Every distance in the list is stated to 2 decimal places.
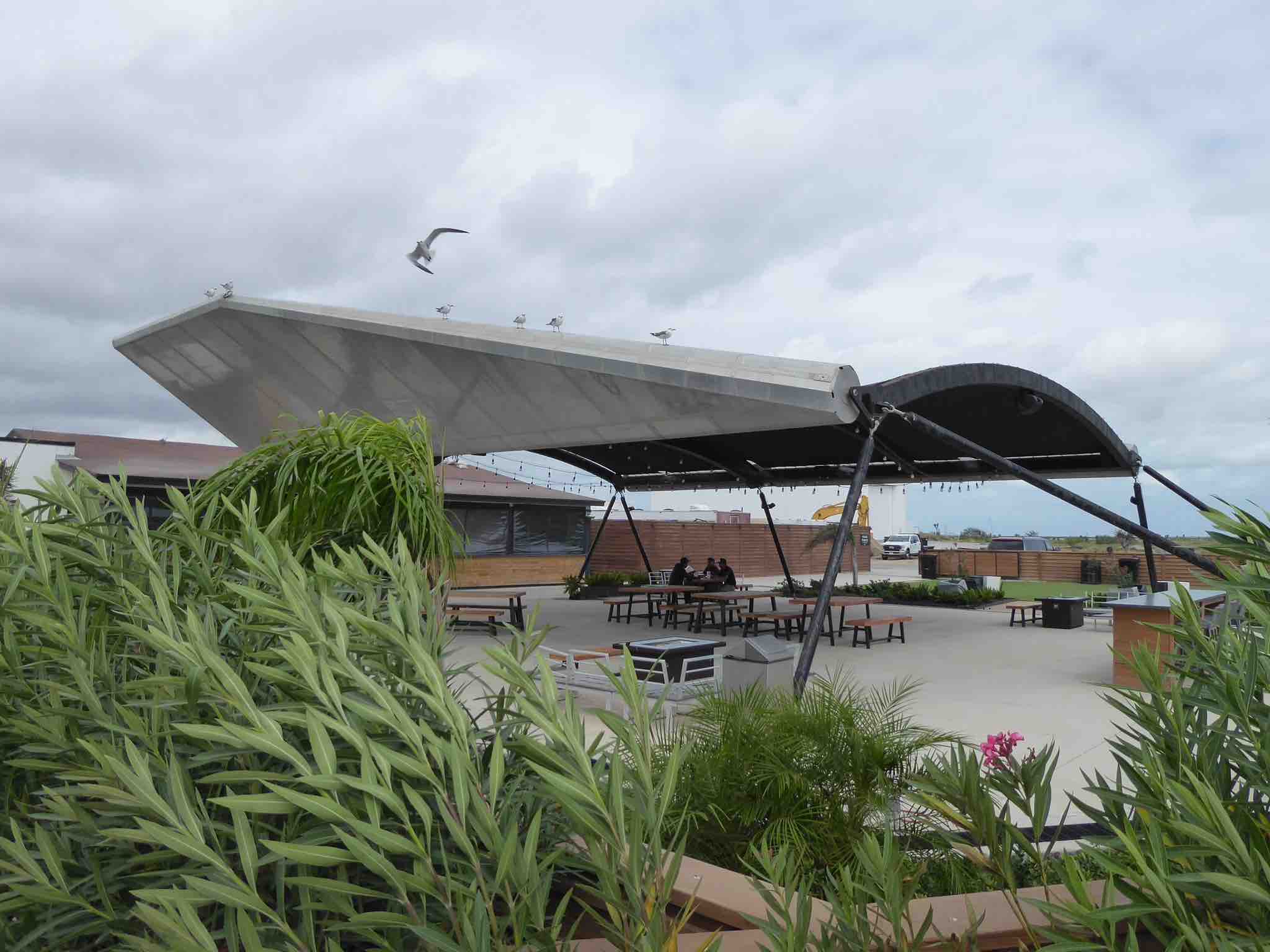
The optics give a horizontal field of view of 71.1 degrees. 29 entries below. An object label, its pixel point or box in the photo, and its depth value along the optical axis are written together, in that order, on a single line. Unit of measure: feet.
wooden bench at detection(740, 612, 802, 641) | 46.55
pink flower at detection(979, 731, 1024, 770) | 11.62
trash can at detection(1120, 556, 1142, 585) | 92.12
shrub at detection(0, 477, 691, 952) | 4.51
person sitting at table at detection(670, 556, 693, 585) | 65.46
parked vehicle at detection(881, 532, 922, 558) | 176.04
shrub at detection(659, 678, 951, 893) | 11.76
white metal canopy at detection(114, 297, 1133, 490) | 30.68
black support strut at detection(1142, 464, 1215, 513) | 43.60
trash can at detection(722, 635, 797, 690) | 24.71
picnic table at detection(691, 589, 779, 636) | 52.01
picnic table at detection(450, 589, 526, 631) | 46.39
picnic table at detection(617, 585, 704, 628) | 56.90
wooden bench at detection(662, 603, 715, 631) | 54.01
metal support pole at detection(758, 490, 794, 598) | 65.21
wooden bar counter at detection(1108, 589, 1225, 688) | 31.60
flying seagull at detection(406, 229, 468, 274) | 40.11
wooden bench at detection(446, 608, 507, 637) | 50.80
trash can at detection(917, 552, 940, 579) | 111.24
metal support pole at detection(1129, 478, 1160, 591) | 46.96
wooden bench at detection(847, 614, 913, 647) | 44.19
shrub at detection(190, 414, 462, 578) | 12.92
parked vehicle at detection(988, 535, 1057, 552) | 121.08
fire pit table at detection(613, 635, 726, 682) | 27.96
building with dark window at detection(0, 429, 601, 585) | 72.90
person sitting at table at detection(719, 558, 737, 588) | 62.13
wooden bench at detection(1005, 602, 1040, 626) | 58.49
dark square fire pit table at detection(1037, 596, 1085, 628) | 56.03
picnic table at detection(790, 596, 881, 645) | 48.69
